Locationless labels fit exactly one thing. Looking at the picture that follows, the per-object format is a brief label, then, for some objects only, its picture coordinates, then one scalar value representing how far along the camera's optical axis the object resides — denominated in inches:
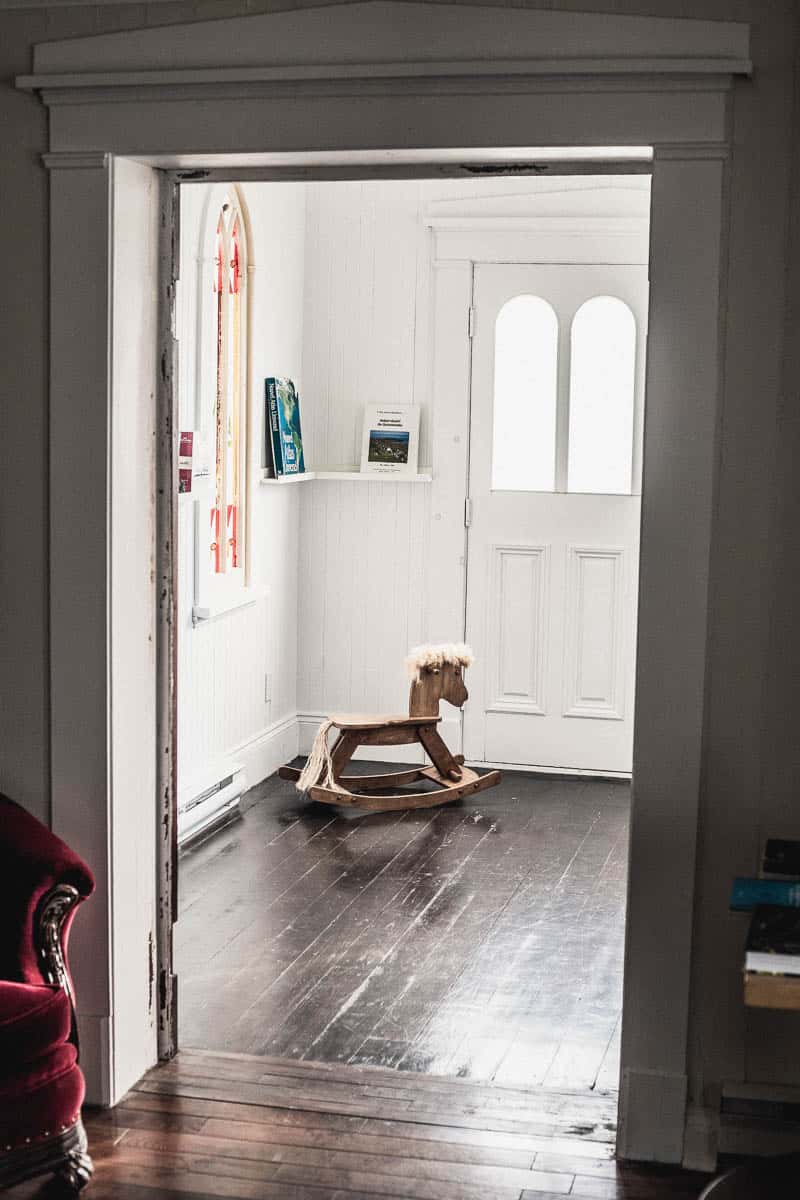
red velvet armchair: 116.3
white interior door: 264.2
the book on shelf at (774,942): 102.3
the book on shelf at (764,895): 112.7
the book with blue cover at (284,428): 258.1
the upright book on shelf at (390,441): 273.4
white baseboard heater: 219.9
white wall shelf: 271.0
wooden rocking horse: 242.1
